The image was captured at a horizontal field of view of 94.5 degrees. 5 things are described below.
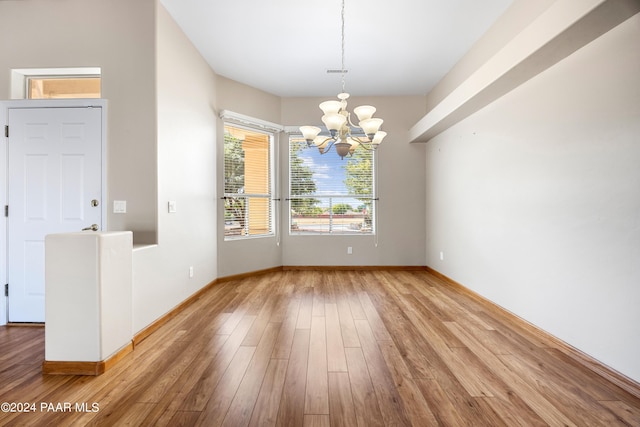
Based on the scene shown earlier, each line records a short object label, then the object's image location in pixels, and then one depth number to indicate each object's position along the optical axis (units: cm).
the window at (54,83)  284
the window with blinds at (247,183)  448
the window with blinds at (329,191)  520
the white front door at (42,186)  272
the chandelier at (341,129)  249
